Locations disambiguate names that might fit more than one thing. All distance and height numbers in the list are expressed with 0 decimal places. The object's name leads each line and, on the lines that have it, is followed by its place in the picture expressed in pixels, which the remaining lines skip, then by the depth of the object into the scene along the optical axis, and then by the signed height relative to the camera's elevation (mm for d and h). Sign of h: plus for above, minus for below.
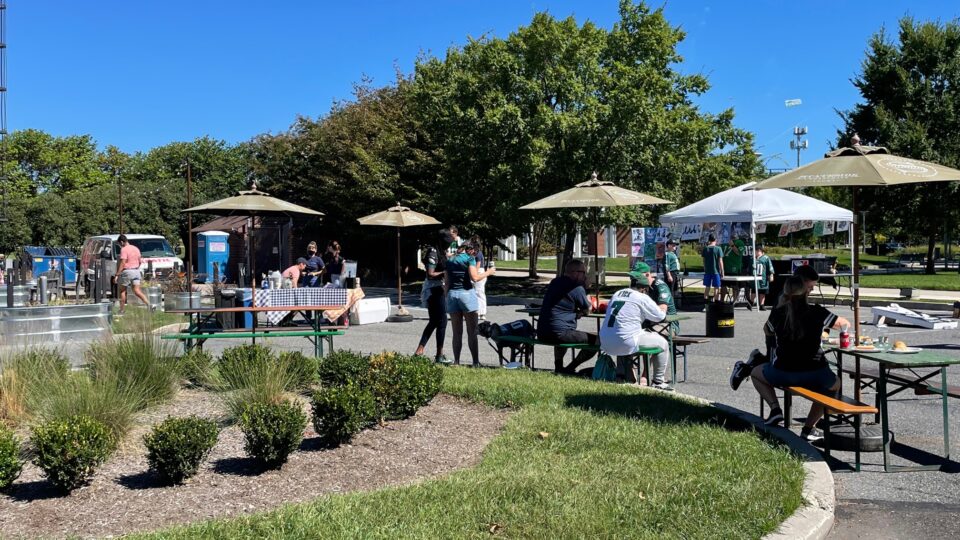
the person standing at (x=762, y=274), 19922 -546
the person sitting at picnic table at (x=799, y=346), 6621 -771
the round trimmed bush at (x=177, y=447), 5129 -1161
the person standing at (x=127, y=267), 18328 -78
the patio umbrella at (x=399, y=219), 18391 +899
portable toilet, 33688 +435
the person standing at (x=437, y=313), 10862 -735
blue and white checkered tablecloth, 12766 -574
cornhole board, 13609 -1129
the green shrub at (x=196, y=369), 8086 -1063
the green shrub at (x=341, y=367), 7762 -1032
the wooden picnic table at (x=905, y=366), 6070 -885
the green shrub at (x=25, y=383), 6457 -948
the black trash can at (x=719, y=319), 14289 -1165
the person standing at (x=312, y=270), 18688 -231
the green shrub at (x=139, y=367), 7118 -926
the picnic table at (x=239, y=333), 9805 -891
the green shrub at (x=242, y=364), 7297 -948
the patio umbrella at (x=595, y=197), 12477 +901
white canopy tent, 18328 +978
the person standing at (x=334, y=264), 17562 -94
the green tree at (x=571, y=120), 21812 +3683
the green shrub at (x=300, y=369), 7906 -1070
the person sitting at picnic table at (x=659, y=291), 9875 -478
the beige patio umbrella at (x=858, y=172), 6941 +680
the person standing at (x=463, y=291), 10359 -425
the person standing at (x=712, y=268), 19797 -372
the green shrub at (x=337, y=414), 5898 -1116
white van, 27277 +363
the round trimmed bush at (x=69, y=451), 4941 -1135
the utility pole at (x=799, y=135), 78175 +11292
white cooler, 16953 -1082
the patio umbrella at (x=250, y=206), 12930 +879
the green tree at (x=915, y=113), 30719 +5313
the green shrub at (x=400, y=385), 6711 -1070
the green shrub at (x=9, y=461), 4965 -1187
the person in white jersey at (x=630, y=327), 8656 -766
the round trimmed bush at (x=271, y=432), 5375 -1126
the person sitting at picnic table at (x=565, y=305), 9500 -578
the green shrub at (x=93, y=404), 5930 -1029
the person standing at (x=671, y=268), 18436 -347
